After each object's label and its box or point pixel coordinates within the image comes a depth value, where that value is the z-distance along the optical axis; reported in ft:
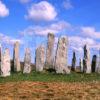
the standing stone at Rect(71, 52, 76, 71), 61.41
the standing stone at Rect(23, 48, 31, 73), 50.63
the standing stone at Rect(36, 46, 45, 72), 51.70
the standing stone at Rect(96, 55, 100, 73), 54.85
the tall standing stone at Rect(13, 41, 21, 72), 55.48
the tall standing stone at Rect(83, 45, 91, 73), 53.31
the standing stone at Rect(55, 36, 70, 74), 49.81
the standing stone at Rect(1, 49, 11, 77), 45.59
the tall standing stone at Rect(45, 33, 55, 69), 55.44
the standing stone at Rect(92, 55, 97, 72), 55.42
